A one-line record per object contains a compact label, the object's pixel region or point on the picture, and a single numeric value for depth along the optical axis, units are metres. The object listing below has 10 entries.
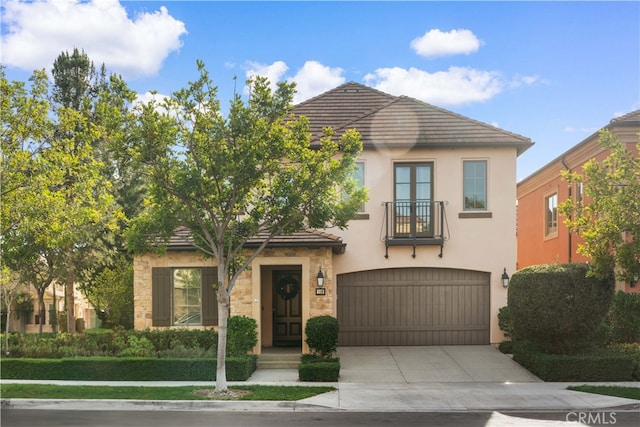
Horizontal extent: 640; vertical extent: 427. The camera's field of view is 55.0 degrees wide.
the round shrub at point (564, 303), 13.29
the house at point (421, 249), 17.50
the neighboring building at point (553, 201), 16.45
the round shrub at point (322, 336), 14.91
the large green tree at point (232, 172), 11.43
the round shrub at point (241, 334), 15.04
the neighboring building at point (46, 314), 32.18
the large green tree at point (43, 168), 11.89
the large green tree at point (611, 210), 11.59
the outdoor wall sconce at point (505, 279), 17.30
